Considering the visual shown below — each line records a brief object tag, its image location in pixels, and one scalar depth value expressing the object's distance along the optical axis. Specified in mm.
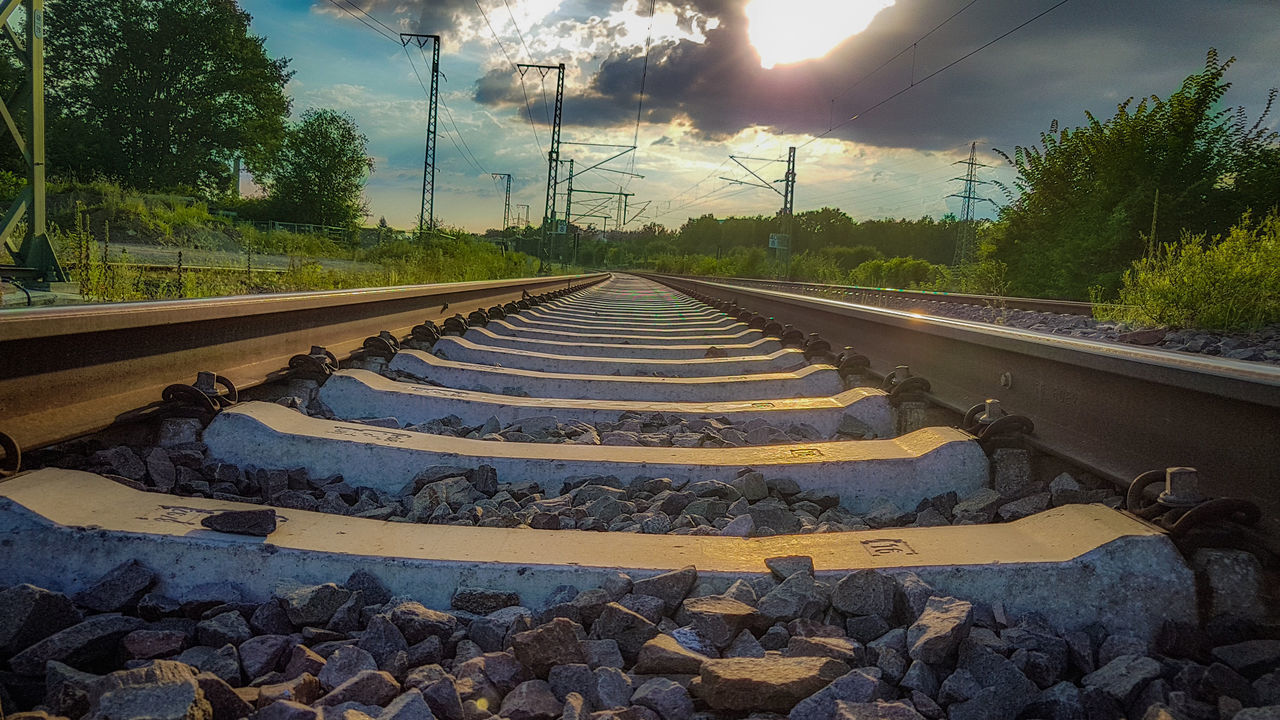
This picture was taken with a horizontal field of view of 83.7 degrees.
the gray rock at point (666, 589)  1553
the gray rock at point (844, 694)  1222
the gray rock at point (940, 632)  1340
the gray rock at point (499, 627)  1449
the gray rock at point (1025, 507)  2090
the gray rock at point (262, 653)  1327
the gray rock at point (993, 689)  1254
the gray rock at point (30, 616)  1339
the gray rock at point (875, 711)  1177
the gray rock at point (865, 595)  1513
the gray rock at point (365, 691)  1221
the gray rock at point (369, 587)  1557
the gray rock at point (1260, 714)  1140
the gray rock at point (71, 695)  1137
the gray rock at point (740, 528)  2010
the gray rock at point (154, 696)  1074
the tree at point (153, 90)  41719
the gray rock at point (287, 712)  1124
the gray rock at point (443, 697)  1222
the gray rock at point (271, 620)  1463
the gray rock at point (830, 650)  1380
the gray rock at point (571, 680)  1310
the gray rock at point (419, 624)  1439
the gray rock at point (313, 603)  1473
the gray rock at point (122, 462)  2072
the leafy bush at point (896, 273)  33562
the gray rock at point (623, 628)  1443
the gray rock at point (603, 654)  1384
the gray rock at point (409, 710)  1166
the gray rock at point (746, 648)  1429
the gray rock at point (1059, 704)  1260
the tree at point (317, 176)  57562
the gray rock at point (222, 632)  1400
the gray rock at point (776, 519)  2088
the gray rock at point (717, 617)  1455
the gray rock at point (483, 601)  1542
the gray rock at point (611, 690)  1276
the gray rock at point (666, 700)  1254
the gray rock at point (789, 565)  1609
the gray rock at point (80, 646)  1283
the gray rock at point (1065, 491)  2076
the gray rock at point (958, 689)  1287
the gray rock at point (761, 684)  1254
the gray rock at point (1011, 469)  2348
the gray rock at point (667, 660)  1367
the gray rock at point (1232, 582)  1459
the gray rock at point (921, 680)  1300
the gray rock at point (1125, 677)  1280
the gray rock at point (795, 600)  1509
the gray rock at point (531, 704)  1239
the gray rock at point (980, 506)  2154
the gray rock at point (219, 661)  1298
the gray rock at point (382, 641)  1400
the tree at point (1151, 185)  14562
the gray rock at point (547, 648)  1367
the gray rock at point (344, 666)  1298
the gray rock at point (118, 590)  1489
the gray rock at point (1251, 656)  1329
